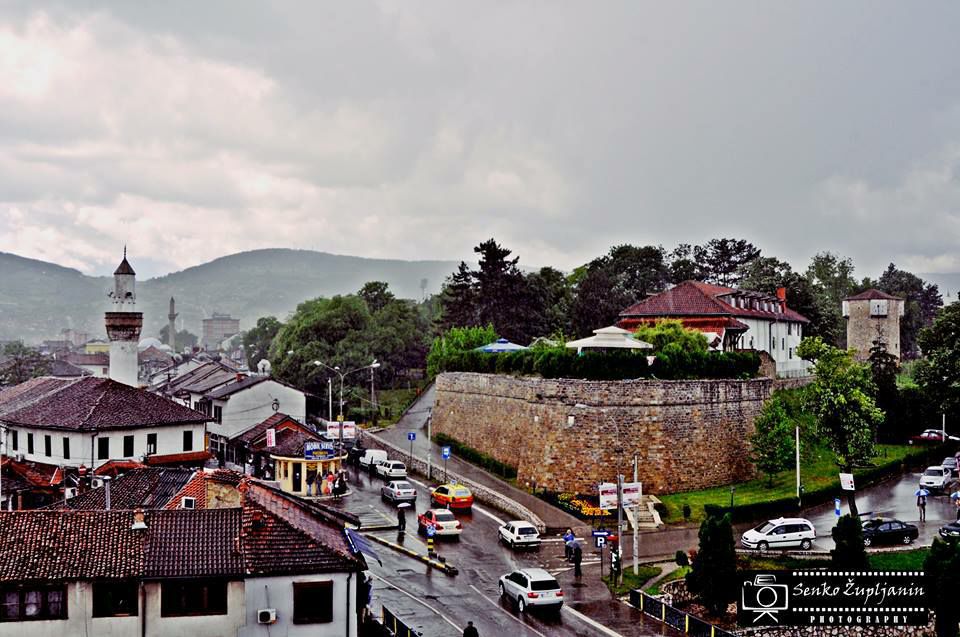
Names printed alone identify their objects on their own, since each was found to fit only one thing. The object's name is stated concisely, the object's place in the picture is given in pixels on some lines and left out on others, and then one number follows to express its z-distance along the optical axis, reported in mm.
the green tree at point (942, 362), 58312
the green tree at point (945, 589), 28250
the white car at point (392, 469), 54781
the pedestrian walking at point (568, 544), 38125
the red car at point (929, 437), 62156
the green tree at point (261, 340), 138250
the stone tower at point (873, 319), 91125
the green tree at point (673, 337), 55719
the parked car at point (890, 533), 38250
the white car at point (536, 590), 30766
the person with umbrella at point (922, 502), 41906
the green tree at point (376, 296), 108000
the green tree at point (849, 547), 32344
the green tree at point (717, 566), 31078
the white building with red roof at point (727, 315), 64312
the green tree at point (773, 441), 48469
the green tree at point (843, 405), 46906
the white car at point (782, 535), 38469
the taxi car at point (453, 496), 47469
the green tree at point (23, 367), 118938
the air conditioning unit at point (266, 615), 22953
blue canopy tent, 67562
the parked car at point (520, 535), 39906
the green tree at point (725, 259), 110750
